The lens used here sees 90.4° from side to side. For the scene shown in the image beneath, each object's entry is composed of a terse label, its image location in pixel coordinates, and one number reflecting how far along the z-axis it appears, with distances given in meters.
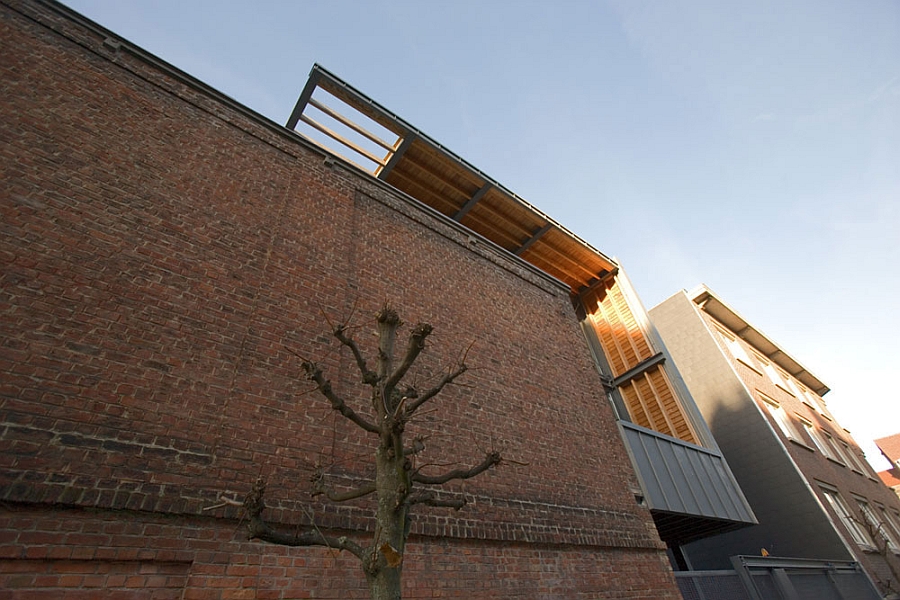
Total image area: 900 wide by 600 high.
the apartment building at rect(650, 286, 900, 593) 12.55
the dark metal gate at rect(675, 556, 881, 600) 7.66
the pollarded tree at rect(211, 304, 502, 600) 2.99
